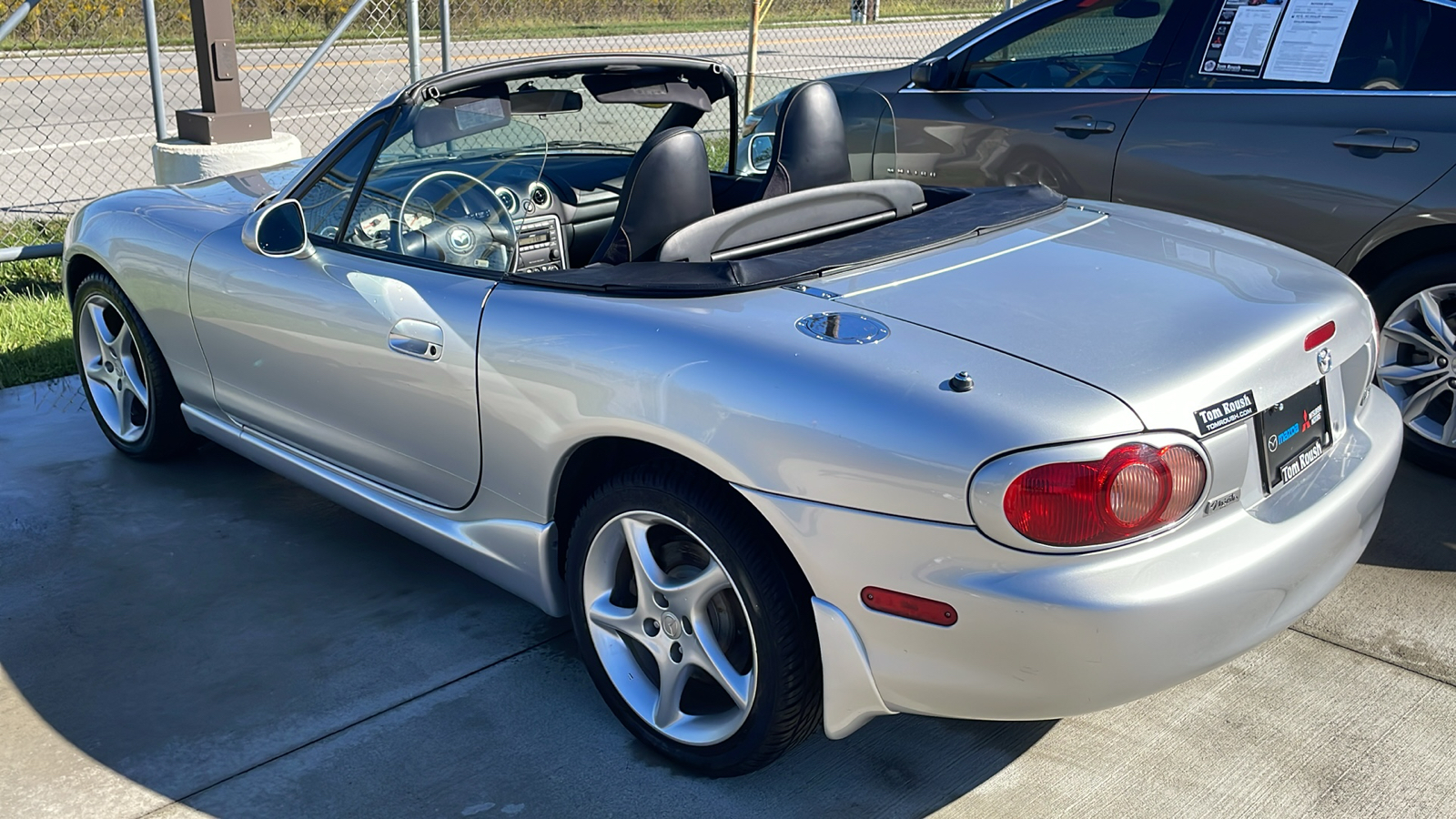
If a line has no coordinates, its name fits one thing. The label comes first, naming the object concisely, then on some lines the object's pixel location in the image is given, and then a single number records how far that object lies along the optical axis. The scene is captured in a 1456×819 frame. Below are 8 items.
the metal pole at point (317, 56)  7.08
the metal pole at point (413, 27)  7.07
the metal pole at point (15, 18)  6.09
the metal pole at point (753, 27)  8.27
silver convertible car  2.25
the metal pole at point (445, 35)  7.25
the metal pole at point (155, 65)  6.71
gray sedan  4.16
